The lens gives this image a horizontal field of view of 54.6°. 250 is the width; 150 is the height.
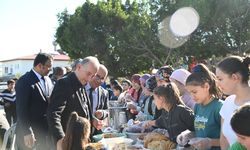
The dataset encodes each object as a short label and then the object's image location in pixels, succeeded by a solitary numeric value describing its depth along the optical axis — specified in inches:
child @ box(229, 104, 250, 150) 49.1
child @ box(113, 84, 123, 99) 240.7
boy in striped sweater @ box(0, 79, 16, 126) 225.0
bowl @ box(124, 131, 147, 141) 98.9
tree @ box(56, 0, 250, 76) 524.6
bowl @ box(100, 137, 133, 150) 91.9
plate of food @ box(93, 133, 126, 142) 103.6
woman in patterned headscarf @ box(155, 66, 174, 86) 127.5
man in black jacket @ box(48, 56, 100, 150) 87.8
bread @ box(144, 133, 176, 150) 81.6
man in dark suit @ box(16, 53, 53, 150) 109.1
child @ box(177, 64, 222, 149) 78.9
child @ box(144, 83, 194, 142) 89.0
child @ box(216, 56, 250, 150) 70.2
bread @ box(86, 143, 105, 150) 79.2
